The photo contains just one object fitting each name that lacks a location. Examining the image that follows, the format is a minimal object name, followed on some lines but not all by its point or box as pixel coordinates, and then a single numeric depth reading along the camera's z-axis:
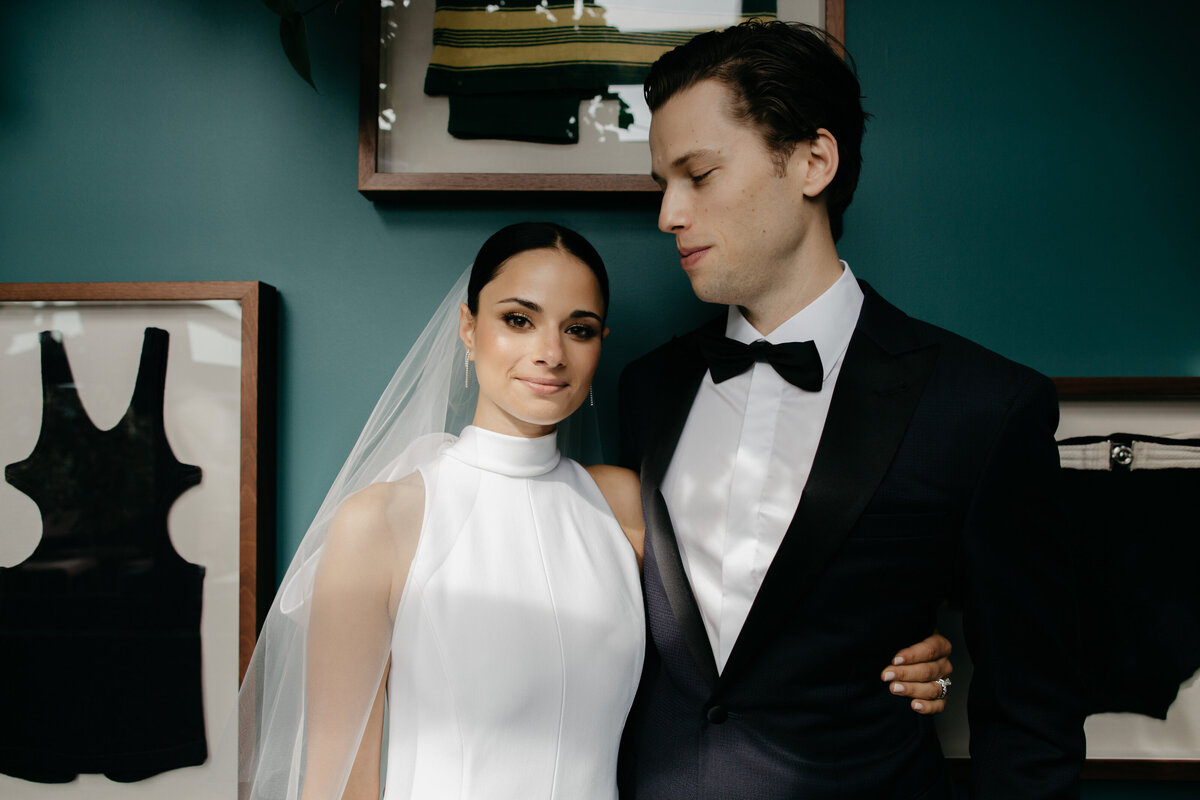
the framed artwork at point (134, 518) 1.48
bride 1.06
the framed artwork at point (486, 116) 1.51
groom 1.07
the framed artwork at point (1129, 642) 1.48
